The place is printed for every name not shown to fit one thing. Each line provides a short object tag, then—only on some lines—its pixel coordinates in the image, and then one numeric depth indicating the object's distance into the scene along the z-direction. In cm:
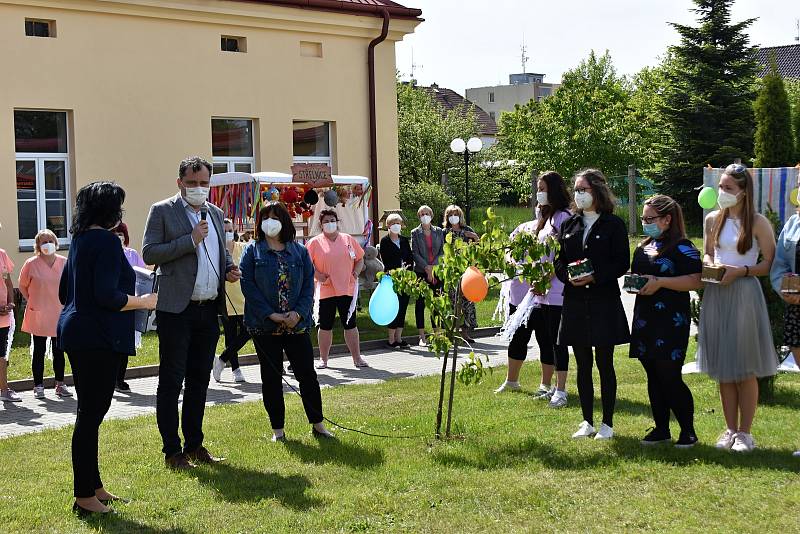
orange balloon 743
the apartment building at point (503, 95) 11106
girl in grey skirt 714
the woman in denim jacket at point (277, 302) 788
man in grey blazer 713
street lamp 2388
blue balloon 880
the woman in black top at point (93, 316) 609
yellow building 1809
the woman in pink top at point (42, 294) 1131
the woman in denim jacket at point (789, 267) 702
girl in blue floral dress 721
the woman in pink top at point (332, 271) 1280
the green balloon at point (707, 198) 934
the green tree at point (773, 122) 2566
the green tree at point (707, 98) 3691
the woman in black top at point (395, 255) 1509
